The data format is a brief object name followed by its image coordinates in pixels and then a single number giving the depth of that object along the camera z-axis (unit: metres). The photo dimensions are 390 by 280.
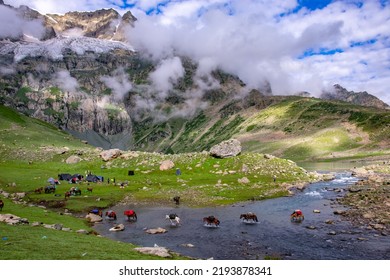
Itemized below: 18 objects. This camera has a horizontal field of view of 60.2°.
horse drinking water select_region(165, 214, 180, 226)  50.09
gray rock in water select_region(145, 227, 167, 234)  45.28
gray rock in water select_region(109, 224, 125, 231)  46.99
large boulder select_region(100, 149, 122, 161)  113.84
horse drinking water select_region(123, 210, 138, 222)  54.14
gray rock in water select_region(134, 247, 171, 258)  30.59
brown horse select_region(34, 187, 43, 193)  74.99
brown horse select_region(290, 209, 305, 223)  51.51
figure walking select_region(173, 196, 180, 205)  68.19
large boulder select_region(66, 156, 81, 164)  116.31
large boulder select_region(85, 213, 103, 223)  52.62
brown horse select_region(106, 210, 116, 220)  54.66
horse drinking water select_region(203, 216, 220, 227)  48.28
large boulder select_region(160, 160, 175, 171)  101.94
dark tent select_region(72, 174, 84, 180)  92.81
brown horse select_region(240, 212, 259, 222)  50.44
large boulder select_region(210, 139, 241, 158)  107.81
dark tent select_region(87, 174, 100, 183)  89.69
